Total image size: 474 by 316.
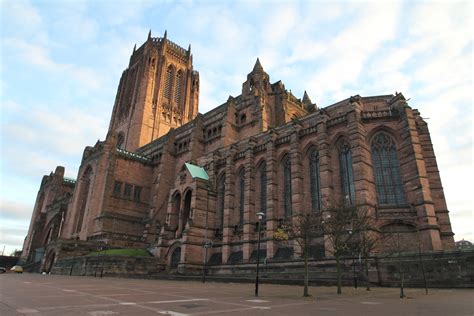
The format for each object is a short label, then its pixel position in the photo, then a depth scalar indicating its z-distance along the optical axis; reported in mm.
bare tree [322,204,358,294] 16797
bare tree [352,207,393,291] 18203
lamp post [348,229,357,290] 18238
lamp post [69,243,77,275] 36662
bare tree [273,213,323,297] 16564
